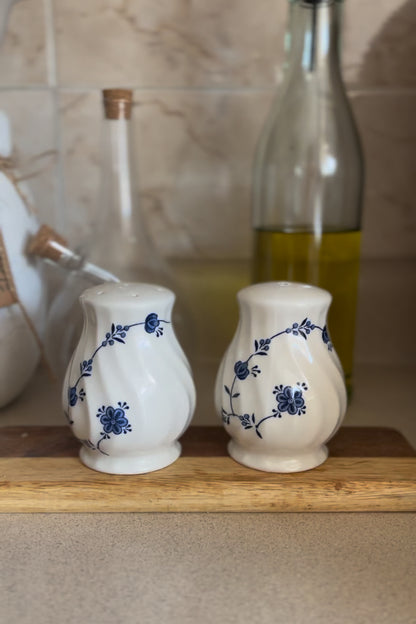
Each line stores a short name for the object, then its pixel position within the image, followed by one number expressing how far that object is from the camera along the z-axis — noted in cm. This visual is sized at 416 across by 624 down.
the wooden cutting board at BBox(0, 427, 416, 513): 41
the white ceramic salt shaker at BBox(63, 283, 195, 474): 41
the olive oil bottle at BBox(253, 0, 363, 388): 58
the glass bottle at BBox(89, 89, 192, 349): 57
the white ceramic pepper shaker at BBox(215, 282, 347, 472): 41
